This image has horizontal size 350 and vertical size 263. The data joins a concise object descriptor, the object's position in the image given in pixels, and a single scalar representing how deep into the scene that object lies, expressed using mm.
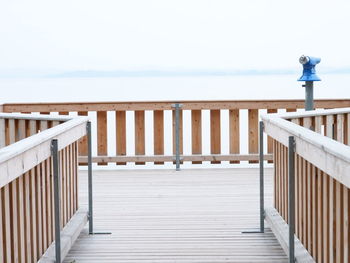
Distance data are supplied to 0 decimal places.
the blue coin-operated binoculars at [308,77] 6719
